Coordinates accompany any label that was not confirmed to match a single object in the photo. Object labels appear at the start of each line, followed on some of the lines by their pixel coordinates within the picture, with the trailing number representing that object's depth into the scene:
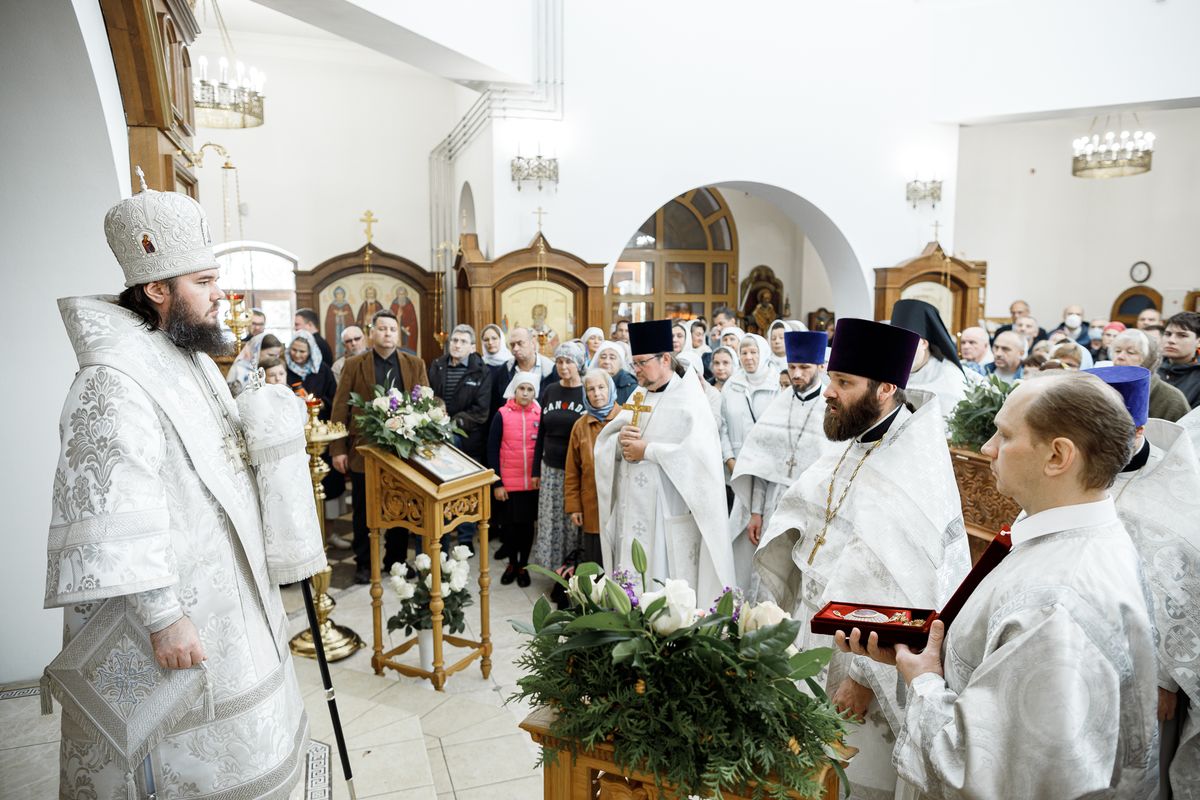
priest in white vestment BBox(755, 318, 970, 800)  2.32
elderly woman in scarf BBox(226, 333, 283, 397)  5.45
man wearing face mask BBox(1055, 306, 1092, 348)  11.33
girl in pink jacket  5.88
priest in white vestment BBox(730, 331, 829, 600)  4.52
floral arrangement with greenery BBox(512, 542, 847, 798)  1.48
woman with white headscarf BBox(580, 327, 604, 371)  8.02
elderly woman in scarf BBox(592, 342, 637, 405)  5.54
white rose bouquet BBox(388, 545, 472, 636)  4.24
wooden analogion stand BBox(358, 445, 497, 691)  3.93
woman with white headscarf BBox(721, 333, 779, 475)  5.82
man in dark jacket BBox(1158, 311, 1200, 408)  4.92
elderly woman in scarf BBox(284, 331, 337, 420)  7.02
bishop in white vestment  1.89
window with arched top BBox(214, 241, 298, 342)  11.70
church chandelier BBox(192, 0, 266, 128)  8.38
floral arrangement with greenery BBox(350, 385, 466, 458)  4.04
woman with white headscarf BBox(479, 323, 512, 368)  7.33
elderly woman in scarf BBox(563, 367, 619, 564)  5.11
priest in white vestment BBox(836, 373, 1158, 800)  1.41
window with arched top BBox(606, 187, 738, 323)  14.84
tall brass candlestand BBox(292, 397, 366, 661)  4.45
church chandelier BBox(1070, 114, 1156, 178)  11.77
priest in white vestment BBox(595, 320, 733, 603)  4.28
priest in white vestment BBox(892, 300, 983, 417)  4.74
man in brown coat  5.90
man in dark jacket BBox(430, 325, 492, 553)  6.41
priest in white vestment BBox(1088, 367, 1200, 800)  1.92
